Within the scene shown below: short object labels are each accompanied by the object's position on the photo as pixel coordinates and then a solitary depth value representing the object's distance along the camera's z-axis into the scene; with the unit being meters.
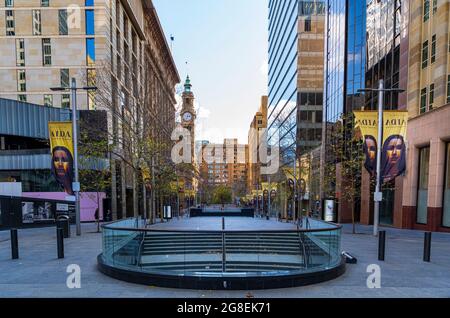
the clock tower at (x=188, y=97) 71.94
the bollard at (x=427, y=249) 8.91
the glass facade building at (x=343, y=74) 26.31
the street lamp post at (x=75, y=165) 14.30
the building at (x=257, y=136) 80.91
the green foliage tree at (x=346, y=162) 17.64
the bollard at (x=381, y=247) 8.98
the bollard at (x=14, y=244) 9.27
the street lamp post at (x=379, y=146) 13.52
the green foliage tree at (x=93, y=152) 15.71
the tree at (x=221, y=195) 83.25
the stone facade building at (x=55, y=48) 29.48
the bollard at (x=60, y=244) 9.10
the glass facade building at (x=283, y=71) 43.47
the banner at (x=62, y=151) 14.08
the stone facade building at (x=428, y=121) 16.78
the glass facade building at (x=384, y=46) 21.44
